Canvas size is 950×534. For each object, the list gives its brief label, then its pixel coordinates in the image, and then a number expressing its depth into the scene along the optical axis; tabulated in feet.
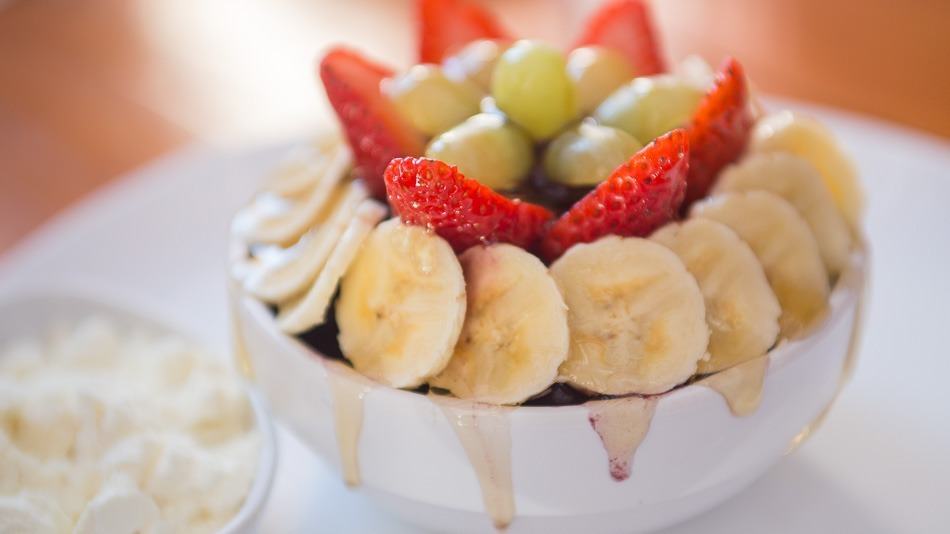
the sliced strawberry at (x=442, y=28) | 1.32
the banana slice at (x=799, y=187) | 1.12
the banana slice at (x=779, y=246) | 1.08
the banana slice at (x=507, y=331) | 1.00
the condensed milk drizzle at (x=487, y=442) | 1.00
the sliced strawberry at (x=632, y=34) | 1.28
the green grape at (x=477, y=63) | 1.22
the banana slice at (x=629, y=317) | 1.01
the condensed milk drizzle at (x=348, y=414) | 1.03
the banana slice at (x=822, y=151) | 1.18
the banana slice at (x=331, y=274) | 1.06
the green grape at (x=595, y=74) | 1.17
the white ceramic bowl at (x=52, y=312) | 1.29
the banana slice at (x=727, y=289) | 1.03
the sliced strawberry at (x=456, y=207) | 1.00
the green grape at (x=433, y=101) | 1.15
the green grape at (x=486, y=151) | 1.08
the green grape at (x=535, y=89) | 1.12
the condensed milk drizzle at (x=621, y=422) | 0.99
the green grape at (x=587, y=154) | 1.08
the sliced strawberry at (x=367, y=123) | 1.15
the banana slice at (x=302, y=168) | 1.25
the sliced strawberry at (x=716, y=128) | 1.12
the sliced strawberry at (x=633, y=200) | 1.01
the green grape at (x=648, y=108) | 1.13
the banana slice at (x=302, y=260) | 1.11
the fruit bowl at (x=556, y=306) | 1.01
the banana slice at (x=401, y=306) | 1.01
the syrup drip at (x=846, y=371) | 1.10
